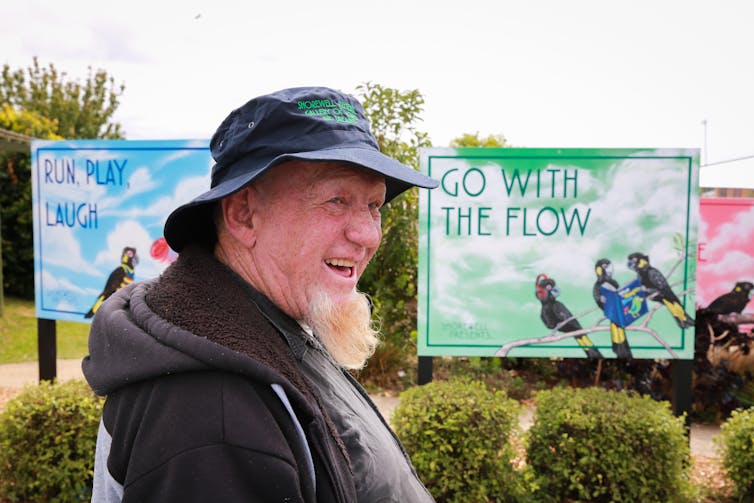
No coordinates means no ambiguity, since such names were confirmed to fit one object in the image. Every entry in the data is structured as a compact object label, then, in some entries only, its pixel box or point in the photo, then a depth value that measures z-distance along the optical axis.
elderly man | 0.93
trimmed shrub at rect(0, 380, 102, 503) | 3.39
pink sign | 6.27
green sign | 4.14
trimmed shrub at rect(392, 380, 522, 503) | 3.34
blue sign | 4.44
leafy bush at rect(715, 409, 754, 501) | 3.65
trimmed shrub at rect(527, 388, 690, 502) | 3.38
